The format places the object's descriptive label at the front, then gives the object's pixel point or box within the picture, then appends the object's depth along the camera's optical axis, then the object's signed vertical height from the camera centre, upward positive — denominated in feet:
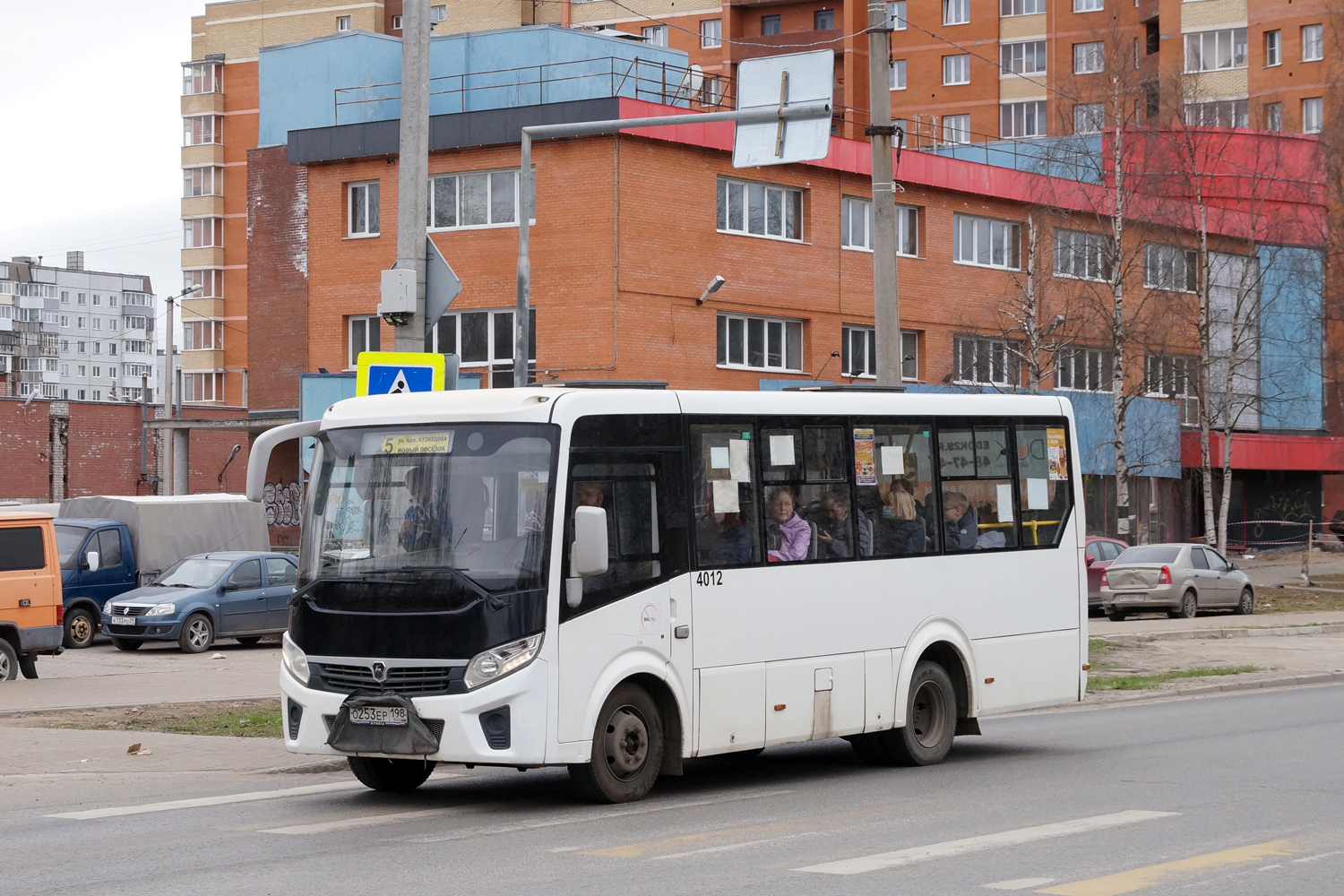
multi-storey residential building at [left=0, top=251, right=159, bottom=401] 524.11 +52.54
